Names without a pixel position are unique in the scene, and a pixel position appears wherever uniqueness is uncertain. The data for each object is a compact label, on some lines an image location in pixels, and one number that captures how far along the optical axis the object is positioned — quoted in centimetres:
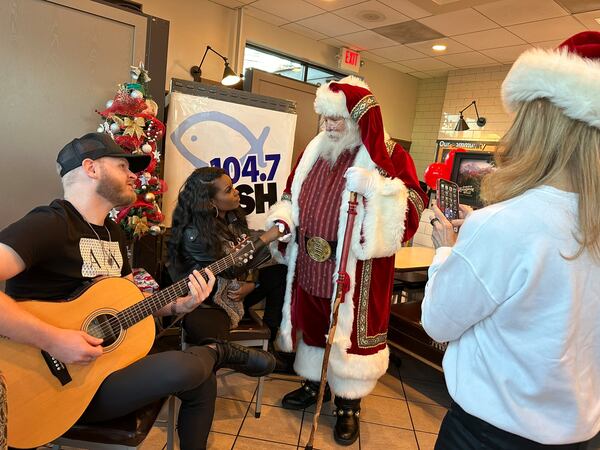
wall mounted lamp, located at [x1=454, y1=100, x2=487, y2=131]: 641
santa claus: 201
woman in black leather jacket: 210
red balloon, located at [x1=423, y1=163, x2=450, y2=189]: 513
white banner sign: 292
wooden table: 310
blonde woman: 79
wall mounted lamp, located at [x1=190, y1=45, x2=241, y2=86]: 414
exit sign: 614
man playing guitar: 123
